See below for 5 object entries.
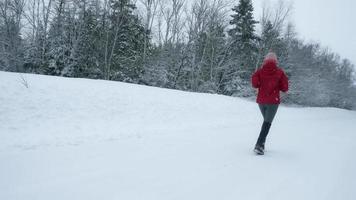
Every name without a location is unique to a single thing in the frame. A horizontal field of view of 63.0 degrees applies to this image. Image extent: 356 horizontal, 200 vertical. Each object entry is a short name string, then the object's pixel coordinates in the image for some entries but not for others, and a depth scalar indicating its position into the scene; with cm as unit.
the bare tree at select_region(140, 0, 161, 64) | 3316
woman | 562
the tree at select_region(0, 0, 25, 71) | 2678
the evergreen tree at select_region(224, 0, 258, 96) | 3328
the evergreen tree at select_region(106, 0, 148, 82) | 2923
